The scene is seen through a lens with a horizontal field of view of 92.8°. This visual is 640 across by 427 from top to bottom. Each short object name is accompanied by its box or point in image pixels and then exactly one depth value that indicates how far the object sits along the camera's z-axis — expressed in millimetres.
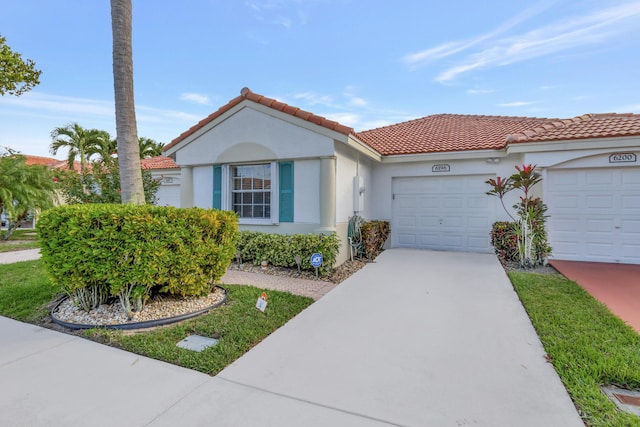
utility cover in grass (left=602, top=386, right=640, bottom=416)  2533
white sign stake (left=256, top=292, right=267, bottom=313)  4672
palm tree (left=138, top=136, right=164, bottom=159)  25281
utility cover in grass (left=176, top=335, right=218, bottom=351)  3607
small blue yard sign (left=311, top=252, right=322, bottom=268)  6898
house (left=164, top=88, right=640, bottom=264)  8008
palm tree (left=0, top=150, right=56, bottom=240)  12914
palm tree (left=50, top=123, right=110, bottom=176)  22372
